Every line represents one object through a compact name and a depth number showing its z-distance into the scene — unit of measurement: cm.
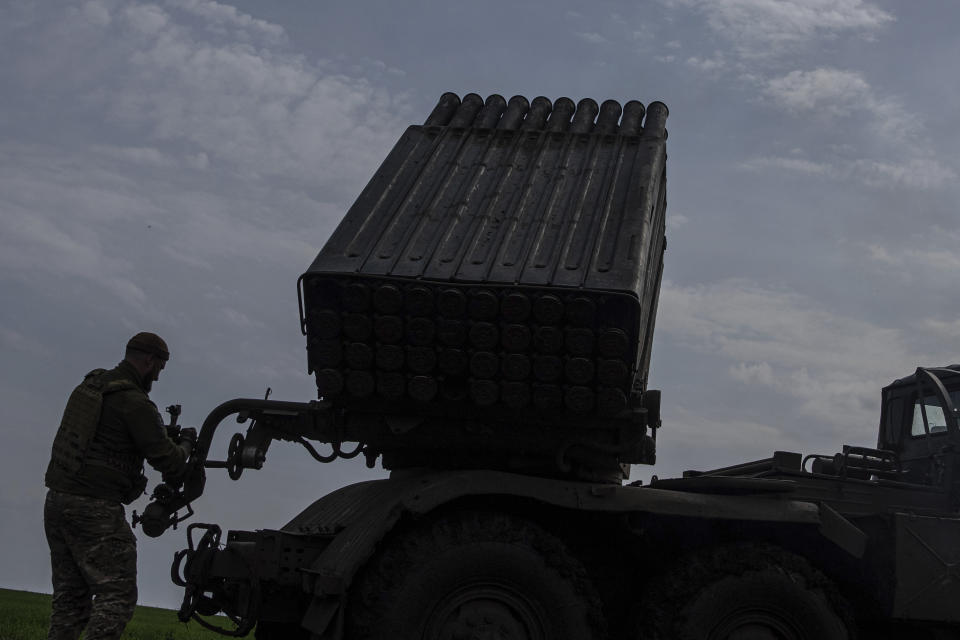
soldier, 625
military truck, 646
